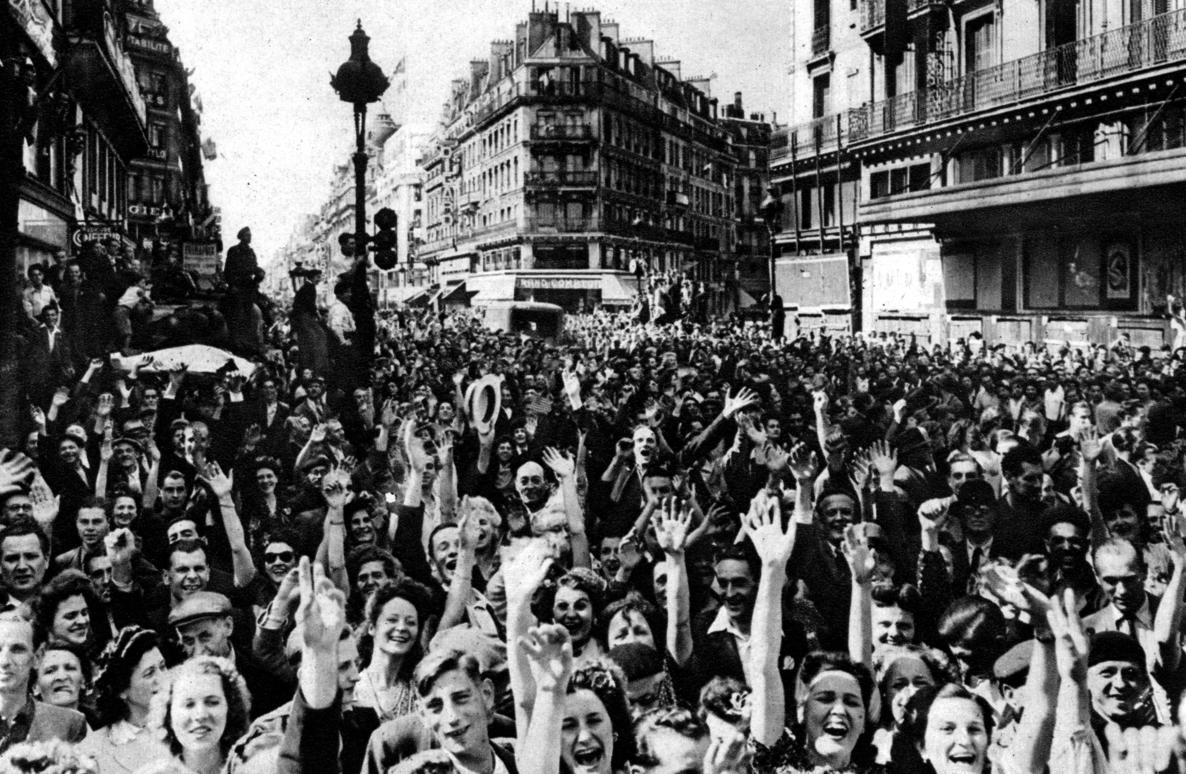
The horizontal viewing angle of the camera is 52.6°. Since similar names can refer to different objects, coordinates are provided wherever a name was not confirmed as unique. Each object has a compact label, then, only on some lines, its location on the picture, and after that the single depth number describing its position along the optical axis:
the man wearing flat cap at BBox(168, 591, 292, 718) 4.96
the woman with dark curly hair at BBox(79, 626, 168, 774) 4.45
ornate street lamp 10.62
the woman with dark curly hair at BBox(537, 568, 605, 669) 5.09
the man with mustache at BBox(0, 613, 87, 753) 4.54
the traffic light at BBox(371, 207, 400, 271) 11.55
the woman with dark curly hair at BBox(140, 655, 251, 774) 4.14
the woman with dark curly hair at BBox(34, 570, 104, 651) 5.08
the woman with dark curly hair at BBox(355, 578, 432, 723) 4.74
